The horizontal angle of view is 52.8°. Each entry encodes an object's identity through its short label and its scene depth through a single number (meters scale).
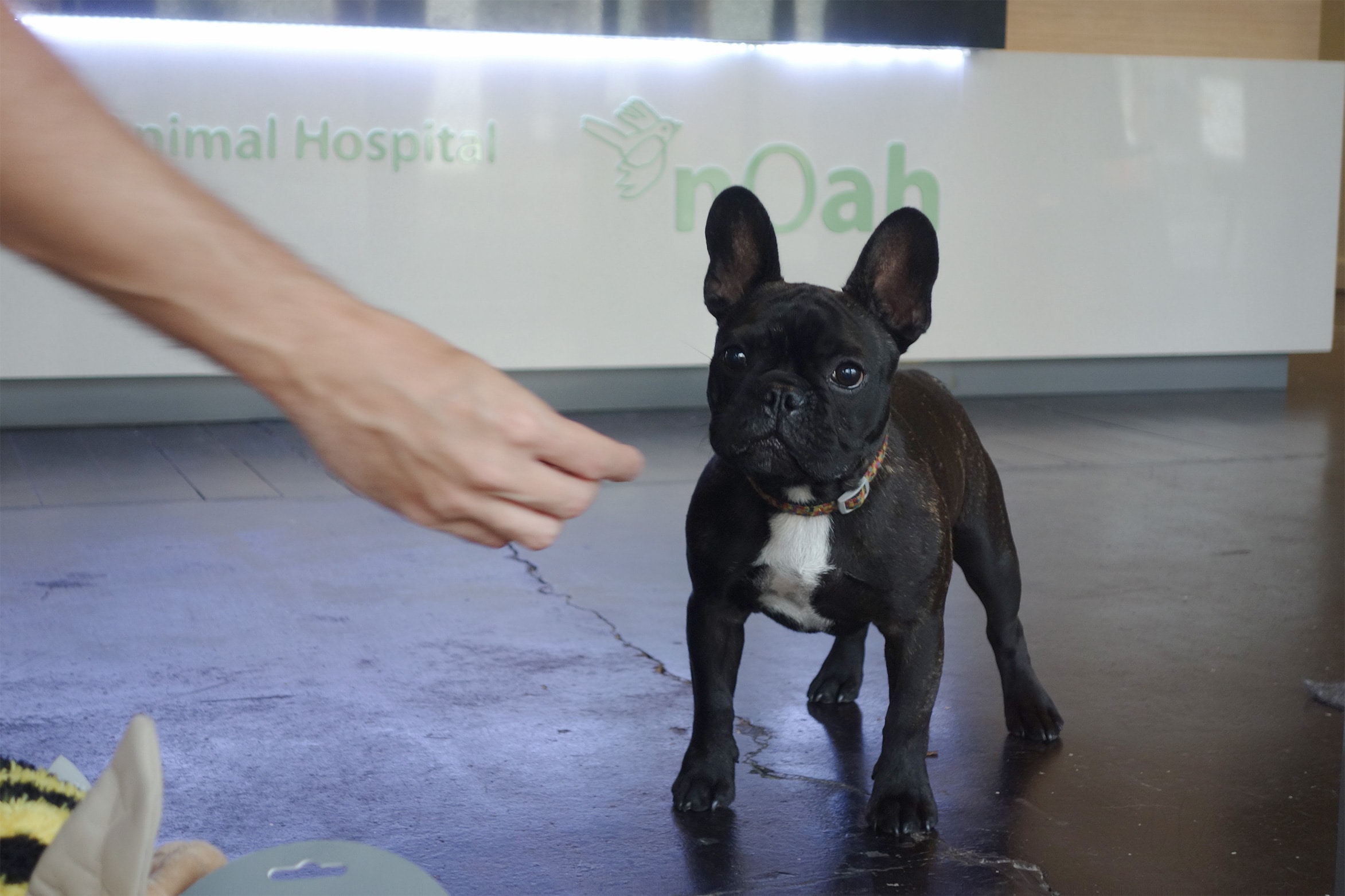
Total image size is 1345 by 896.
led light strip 6.86
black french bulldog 2.17
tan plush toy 0.96
